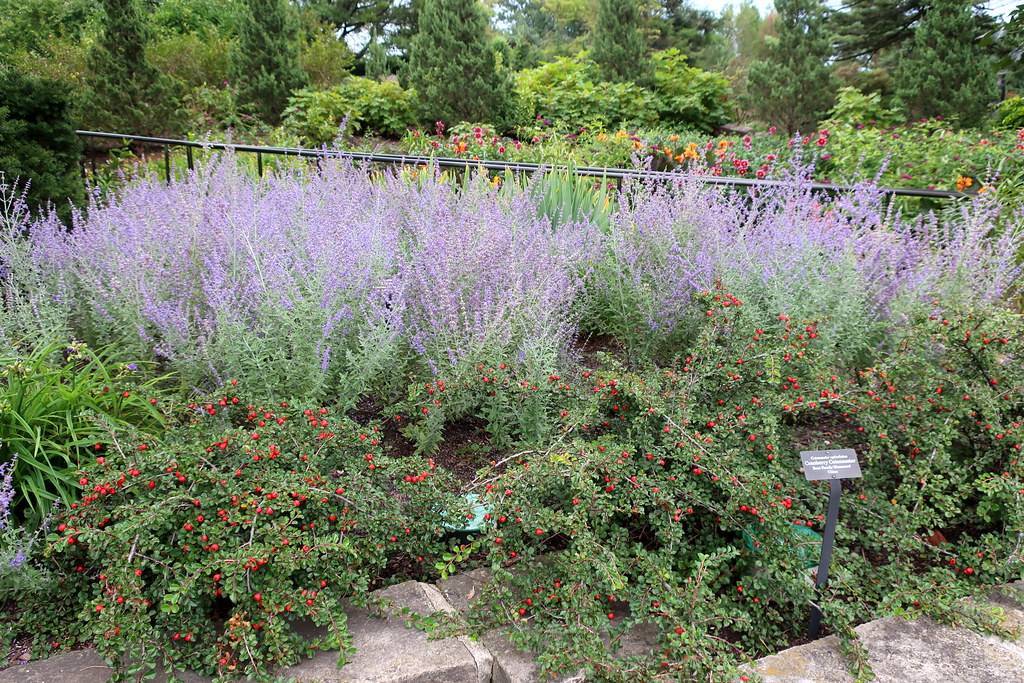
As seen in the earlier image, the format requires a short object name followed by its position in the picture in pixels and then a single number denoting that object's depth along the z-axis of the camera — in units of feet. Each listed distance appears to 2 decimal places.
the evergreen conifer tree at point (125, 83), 35.63
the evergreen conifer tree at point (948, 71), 47.93
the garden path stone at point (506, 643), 6.08
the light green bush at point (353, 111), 40.96
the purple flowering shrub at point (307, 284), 8.99
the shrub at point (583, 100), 45.06
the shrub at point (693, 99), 49.32
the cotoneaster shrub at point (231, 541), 5.80
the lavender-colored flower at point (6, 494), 6.50
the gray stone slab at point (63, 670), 5.80
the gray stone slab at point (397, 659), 5.87
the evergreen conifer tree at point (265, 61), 44.29
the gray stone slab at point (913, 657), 6.01
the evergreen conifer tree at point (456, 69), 41.81
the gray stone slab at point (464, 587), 6.96
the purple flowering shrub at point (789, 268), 10.63
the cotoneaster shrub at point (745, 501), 6.34
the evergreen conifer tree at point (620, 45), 53.21
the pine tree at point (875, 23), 65.67
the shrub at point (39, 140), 14.66
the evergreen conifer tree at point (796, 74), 48.52
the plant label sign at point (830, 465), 6.48
